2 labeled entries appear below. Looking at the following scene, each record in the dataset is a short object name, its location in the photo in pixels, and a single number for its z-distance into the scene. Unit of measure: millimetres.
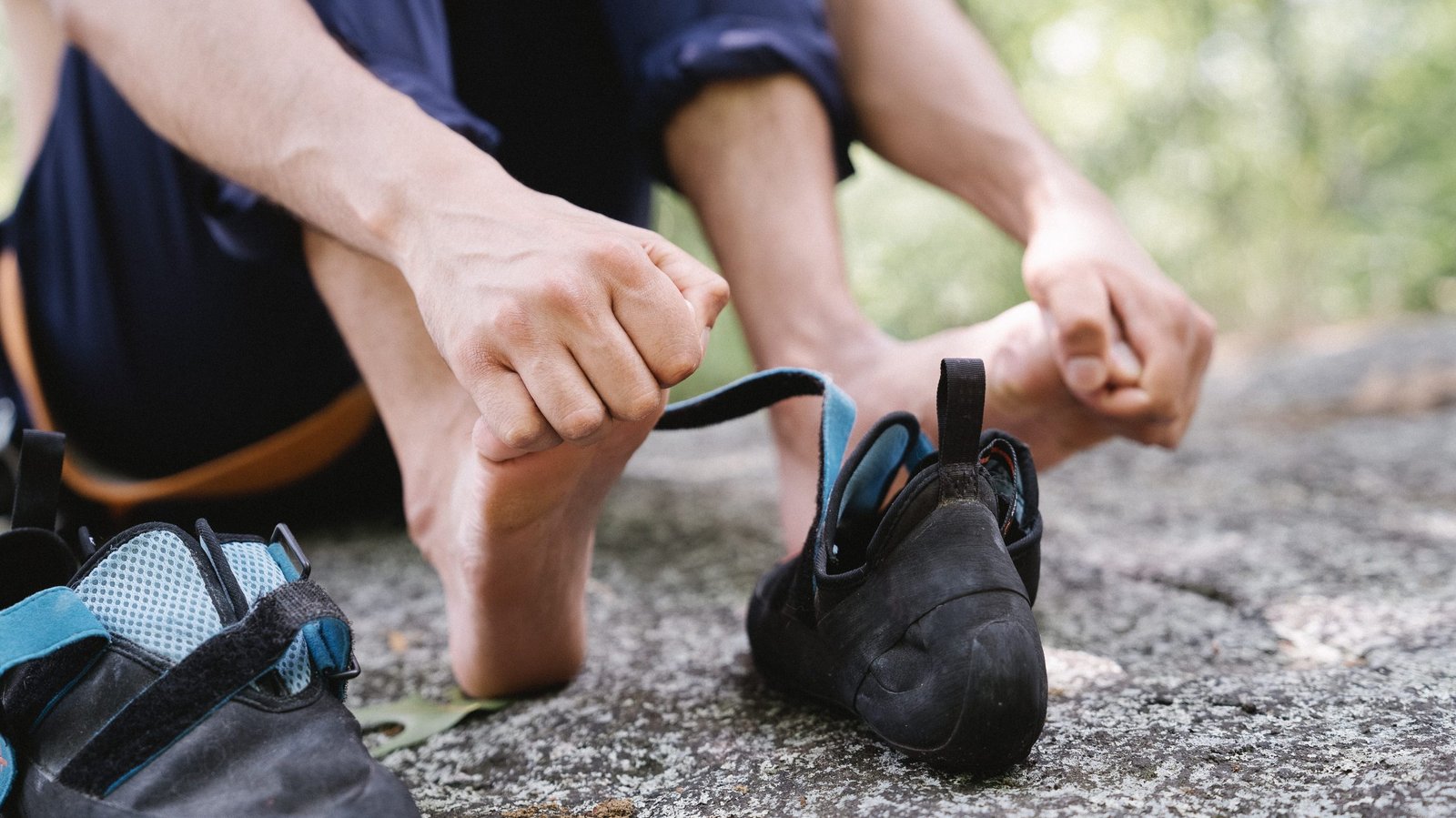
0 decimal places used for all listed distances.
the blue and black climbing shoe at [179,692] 482
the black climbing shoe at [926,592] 525
